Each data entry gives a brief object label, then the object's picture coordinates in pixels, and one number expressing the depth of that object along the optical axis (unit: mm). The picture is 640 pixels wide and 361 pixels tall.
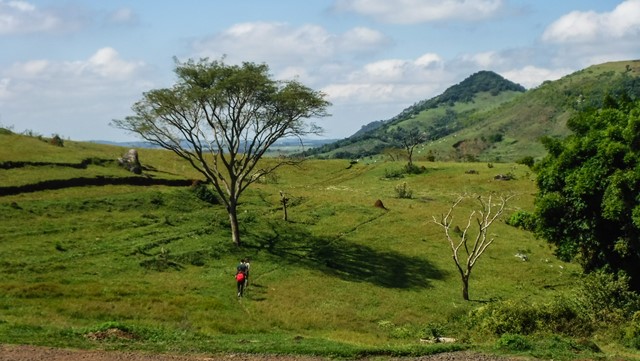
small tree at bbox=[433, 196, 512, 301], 42219
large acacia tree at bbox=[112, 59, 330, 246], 50656
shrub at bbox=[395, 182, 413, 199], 82688
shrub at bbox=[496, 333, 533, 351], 22328
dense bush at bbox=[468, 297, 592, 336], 29736
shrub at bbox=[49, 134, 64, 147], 83600
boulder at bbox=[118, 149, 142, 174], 74562
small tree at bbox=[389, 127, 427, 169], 111325
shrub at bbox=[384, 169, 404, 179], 107119
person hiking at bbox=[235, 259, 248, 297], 37281
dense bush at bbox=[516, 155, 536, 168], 44734
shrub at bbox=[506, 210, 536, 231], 44047
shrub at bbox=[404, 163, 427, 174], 108875
